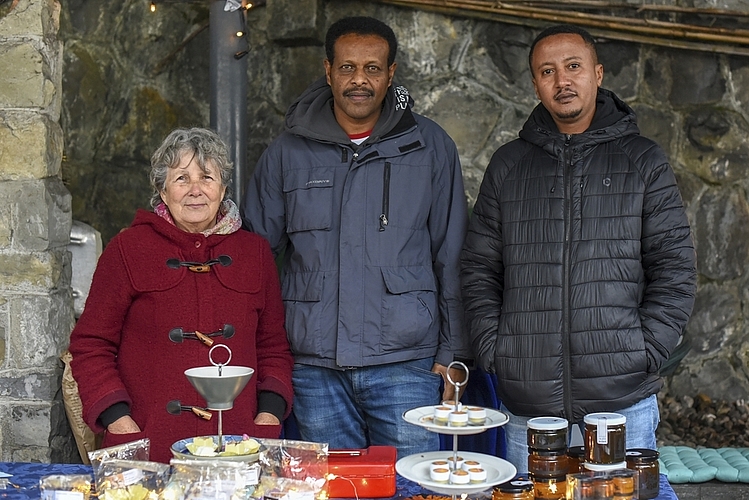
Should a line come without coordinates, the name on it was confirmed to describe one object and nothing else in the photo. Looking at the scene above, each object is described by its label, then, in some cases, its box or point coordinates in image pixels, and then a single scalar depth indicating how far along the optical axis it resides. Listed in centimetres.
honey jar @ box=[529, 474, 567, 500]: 209
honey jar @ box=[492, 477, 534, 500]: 202
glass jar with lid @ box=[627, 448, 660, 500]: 209
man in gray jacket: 280
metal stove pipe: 386
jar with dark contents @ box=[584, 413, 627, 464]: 206
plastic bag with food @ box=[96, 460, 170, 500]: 203
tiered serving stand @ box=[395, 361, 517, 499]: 192
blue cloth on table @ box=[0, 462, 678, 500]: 216
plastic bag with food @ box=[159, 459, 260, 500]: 198
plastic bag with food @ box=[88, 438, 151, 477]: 211
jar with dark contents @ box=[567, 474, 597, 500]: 195
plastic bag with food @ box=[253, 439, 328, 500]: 207
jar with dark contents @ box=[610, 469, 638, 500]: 199
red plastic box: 217
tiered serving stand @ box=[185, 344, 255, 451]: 201
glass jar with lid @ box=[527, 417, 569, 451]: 211
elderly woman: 254
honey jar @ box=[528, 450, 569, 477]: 211
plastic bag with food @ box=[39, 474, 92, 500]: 201
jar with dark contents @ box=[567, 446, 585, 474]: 214
